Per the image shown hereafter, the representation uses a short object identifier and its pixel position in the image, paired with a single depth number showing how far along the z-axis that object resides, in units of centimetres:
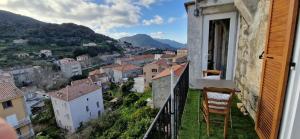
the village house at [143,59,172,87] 2375
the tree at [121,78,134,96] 2455
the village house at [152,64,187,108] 1176
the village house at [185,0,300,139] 141
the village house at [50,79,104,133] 1634
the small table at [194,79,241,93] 275
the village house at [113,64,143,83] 3209
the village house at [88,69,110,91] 2848
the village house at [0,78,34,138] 986
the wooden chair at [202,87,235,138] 209
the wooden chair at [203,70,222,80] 346
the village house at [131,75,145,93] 2467
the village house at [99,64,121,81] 3525
